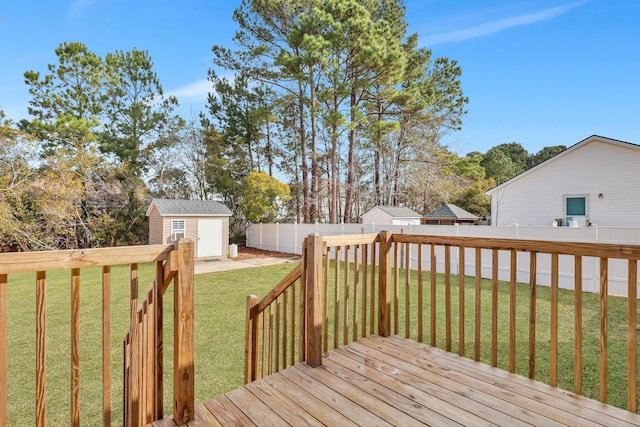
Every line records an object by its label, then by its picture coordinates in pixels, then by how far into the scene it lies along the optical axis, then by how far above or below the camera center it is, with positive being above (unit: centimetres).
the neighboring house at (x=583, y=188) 924 +88
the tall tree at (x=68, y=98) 1234 +484
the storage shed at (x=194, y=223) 1151 -39
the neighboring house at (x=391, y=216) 1256 -8
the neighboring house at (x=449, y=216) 1509 -9
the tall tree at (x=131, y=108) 1403 +490
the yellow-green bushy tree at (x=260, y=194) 1382 +87
